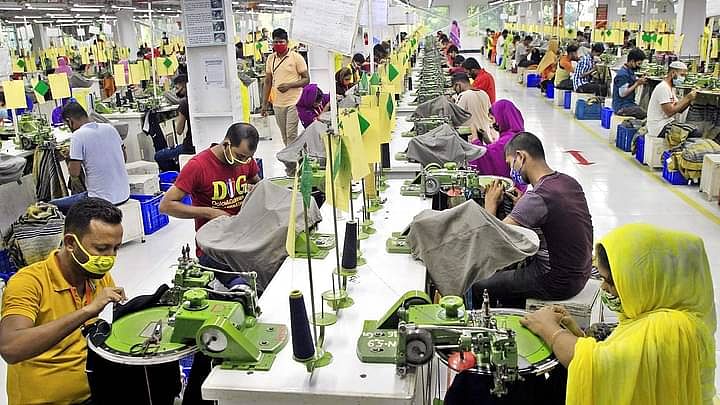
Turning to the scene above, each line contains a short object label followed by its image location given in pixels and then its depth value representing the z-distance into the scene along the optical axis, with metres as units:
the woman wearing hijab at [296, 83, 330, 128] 7.45
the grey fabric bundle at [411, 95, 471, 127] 6.08
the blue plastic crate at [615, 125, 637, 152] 8.76
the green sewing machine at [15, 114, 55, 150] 6.39
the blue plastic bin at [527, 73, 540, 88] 16.69
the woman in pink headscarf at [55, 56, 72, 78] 12.17
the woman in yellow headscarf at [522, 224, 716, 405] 1.74
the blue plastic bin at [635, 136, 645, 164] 8.08
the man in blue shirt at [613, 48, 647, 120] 8.91
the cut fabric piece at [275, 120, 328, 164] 4.76
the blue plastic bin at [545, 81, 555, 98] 14.70
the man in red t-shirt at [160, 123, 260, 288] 3.67
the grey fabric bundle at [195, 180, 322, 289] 2.97
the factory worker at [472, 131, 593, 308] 3.11
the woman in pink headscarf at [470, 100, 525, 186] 4.98
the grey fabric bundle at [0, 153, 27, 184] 5.35
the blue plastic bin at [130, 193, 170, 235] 5.93
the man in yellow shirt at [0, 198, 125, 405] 2.18
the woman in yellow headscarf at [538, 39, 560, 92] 14.77
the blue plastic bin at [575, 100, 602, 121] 11.54
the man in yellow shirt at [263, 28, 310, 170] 7.99
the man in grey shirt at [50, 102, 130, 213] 5.16
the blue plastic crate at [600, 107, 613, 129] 10.55
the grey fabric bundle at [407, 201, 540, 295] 2.76
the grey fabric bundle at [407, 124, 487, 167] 4.68
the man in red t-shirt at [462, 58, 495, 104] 7.97
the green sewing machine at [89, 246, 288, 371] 2.01
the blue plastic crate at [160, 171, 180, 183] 6.92
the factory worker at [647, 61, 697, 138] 7.41
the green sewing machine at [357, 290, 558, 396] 1.85
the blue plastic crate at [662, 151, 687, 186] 7.16
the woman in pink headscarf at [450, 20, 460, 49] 17.11
